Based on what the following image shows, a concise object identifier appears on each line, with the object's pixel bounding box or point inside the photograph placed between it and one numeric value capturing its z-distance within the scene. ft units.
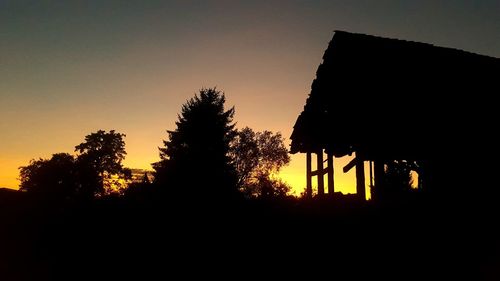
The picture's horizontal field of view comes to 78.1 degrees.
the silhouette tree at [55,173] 170.60
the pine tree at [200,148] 77.10
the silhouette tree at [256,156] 150.92
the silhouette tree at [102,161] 176.04
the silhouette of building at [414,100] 22.47
